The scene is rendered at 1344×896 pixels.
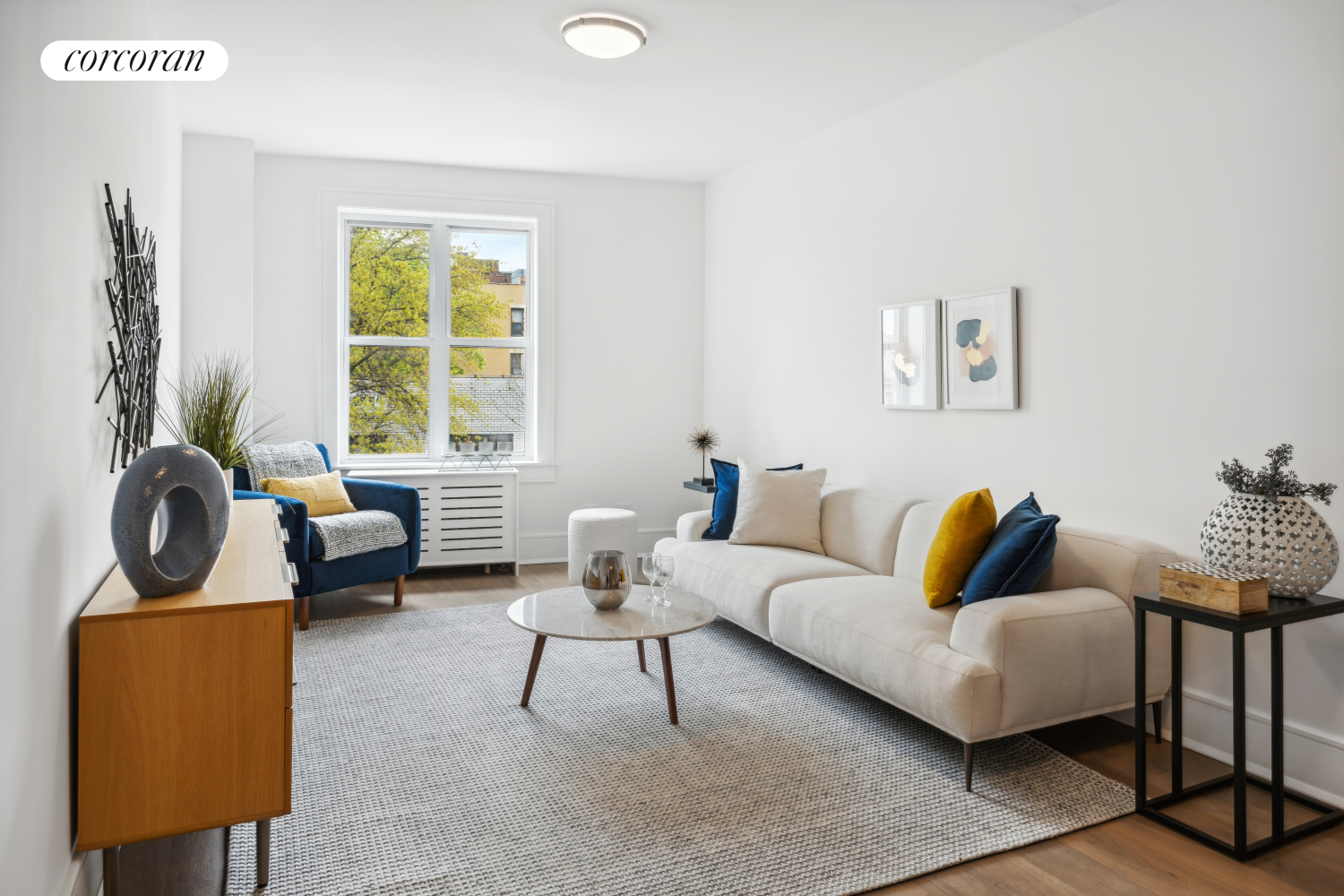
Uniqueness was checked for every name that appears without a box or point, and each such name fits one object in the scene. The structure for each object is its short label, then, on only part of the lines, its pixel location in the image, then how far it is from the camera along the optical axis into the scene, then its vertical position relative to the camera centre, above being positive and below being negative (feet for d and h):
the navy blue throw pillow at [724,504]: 14.67 -1.05
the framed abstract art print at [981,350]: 11.58 +1.29
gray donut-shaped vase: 6.26 -0.59
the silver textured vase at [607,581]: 10.30 -1.66
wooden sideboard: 5.95 -1.94
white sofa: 8.45 -2.08
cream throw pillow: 13.92 -1.10
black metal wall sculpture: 8.04 +1.07
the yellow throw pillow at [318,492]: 14.79 -0.89
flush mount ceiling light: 10.77 +5.15
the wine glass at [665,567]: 10.41 -1.51
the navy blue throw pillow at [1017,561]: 9.25 -1.27
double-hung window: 18.48 +2.32
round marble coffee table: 9.52 -2.05
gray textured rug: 7.03 -3.37
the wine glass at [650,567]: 10.54 -1.53
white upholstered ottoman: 16.28 -1.73
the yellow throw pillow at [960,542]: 9.86 -1.14
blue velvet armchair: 13.66 -1.79
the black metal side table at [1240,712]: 7.22 -2.33
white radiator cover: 17.79 -1.52
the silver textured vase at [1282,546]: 7.52 -0.89
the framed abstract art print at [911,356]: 12.92 +1.34
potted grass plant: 12.43 +0.44
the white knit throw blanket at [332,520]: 14.25 -1.35
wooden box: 7.25 -1.24
